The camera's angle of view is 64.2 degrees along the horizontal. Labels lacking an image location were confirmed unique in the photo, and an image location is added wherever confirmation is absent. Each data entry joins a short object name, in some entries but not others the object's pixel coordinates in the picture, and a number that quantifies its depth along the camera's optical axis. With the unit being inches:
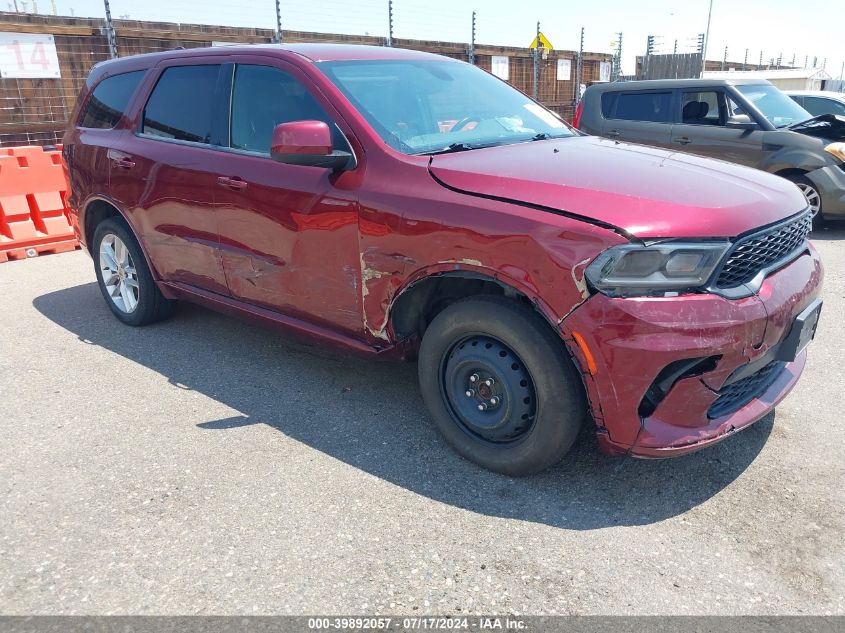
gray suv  297.4
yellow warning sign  611.8
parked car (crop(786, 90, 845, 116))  445.7
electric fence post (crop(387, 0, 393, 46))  499.8
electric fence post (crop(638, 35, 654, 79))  818.8
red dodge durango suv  98.4
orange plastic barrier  281.1
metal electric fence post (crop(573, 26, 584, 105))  667.4
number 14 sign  348.8
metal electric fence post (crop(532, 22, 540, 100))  614.2
